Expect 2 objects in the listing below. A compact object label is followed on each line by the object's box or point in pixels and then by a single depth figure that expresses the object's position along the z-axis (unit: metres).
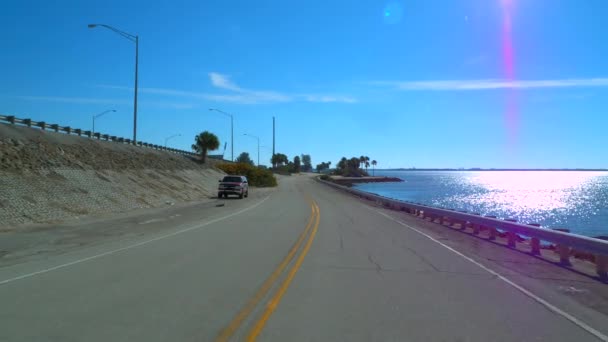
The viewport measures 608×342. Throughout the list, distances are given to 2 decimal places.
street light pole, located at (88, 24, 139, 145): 42.44
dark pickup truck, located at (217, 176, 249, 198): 45.53
